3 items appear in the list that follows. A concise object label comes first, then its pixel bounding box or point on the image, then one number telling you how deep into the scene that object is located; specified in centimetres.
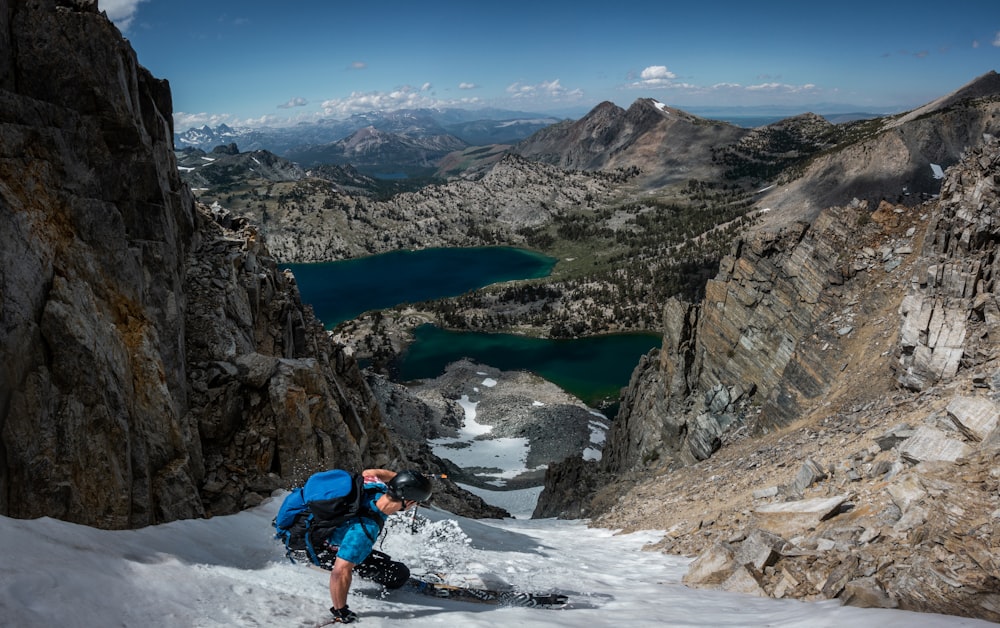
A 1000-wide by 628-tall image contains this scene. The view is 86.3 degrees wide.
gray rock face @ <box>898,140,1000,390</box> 1852
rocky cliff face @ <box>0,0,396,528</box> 768
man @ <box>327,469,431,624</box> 616
